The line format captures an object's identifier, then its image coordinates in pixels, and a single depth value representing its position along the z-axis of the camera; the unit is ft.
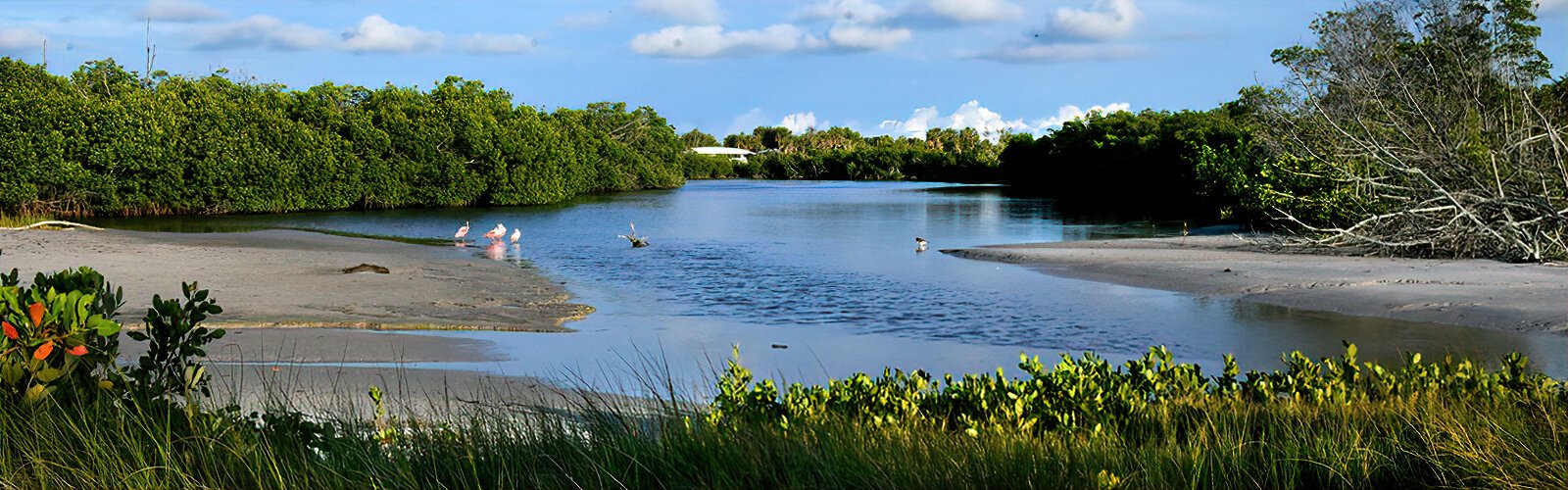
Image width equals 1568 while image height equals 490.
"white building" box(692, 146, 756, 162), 514.27
